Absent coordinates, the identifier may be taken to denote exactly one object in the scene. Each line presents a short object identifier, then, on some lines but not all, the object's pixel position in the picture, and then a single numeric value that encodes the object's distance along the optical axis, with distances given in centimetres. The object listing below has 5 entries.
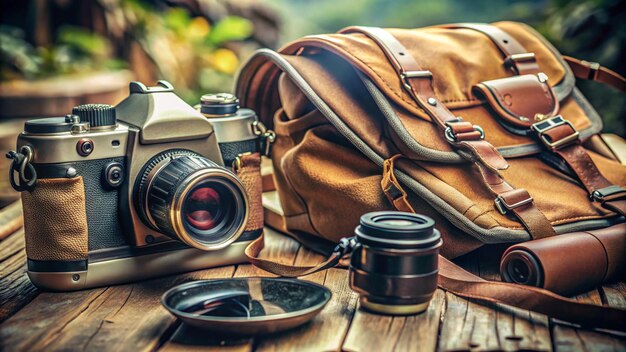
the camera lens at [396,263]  58
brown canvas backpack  65
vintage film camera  62
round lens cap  57
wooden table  57
